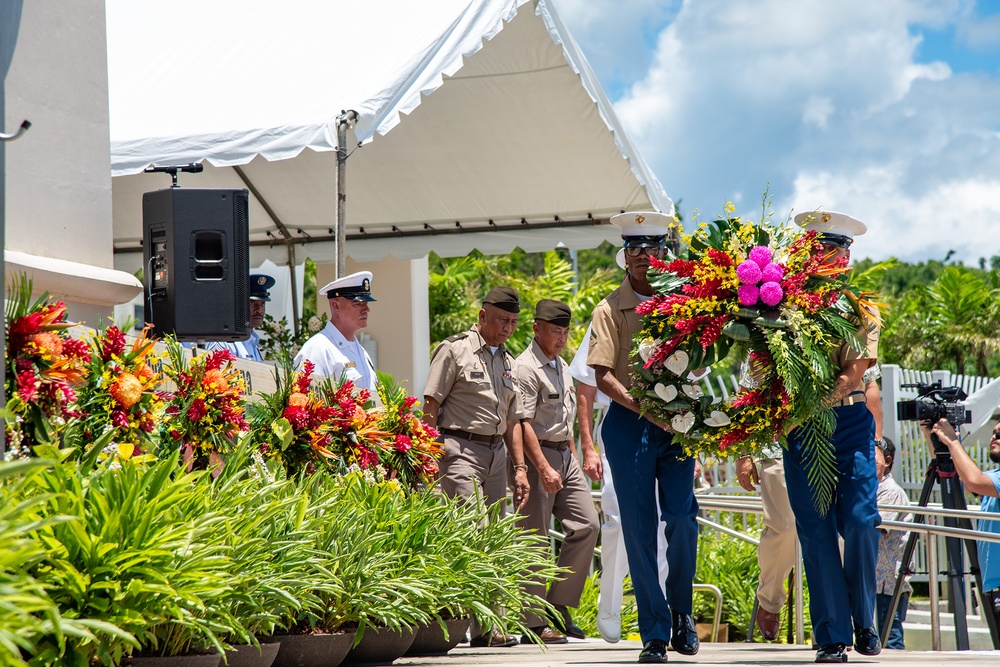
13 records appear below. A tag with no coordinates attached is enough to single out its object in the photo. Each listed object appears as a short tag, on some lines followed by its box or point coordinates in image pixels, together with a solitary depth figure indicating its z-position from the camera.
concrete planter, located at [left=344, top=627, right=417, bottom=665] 9.83
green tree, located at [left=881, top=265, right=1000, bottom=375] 54.87
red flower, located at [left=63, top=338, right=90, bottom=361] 8.64
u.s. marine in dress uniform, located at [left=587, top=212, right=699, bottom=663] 11.34
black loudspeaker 12.47
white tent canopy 16.36
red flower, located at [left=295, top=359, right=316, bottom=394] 11.95
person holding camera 14.19
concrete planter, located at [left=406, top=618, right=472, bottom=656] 10.89
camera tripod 15.34
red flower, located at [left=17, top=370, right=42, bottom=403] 7.95
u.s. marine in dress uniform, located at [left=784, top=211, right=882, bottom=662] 11.09
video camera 15.37
